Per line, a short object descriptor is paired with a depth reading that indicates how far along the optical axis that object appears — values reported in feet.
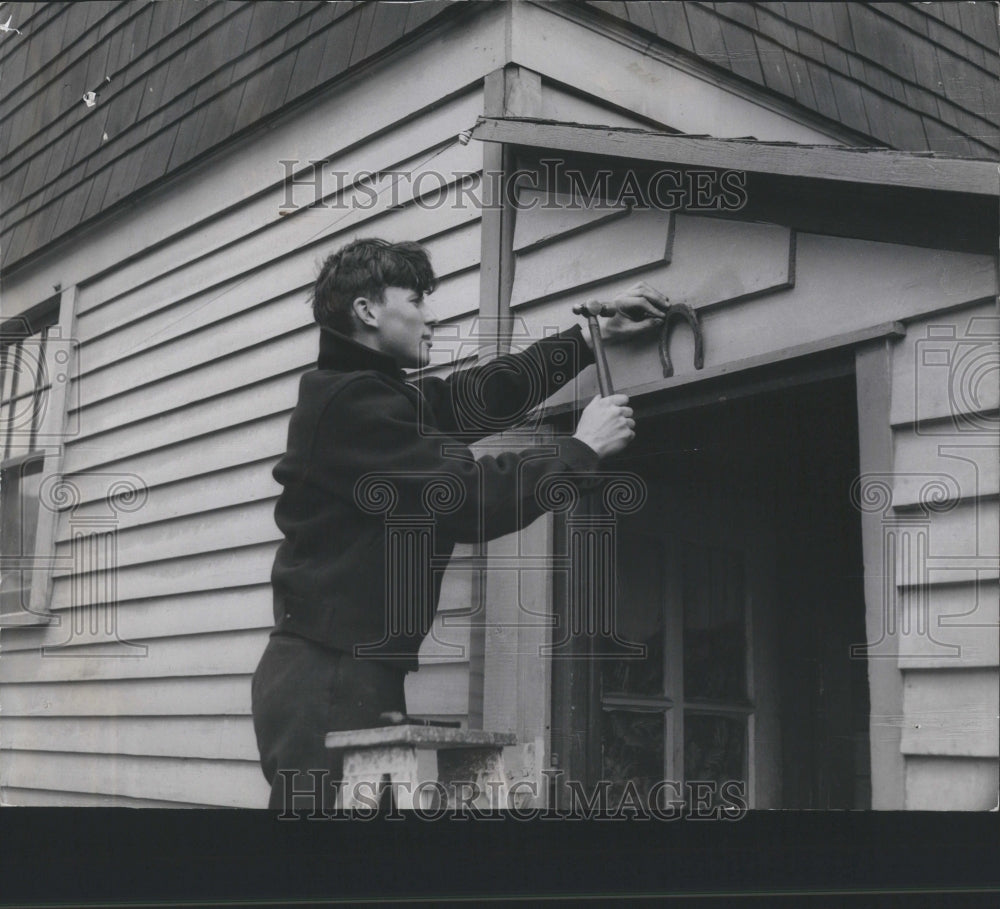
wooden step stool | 7.75
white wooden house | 7.75
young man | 8.74
